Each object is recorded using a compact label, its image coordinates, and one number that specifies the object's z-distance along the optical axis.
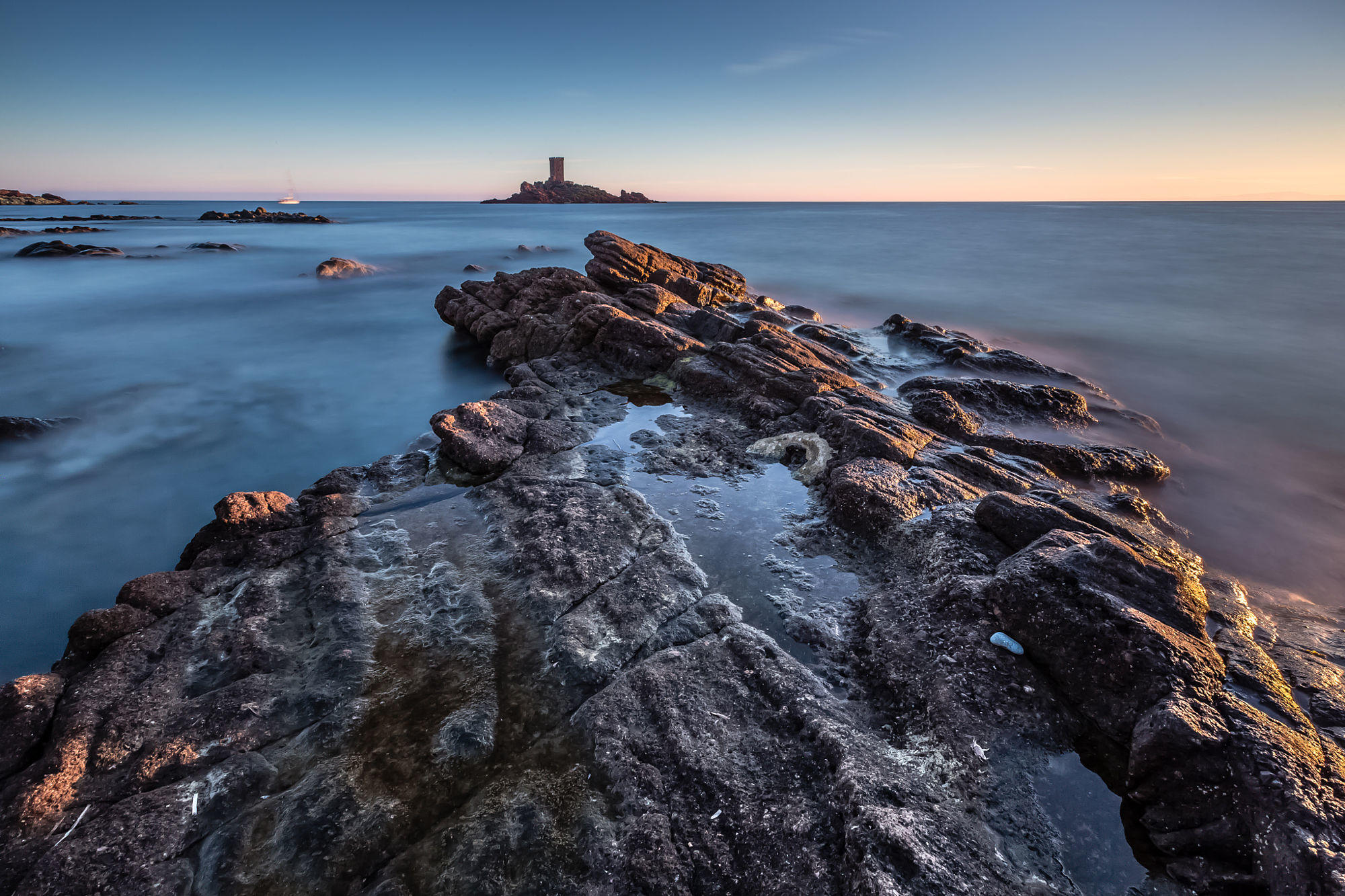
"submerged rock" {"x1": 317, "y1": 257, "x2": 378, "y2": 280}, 27.67
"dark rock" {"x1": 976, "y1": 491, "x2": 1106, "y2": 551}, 5.75
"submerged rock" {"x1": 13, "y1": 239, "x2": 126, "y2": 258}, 33.72
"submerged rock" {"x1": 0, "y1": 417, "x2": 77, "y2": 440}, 9.27
